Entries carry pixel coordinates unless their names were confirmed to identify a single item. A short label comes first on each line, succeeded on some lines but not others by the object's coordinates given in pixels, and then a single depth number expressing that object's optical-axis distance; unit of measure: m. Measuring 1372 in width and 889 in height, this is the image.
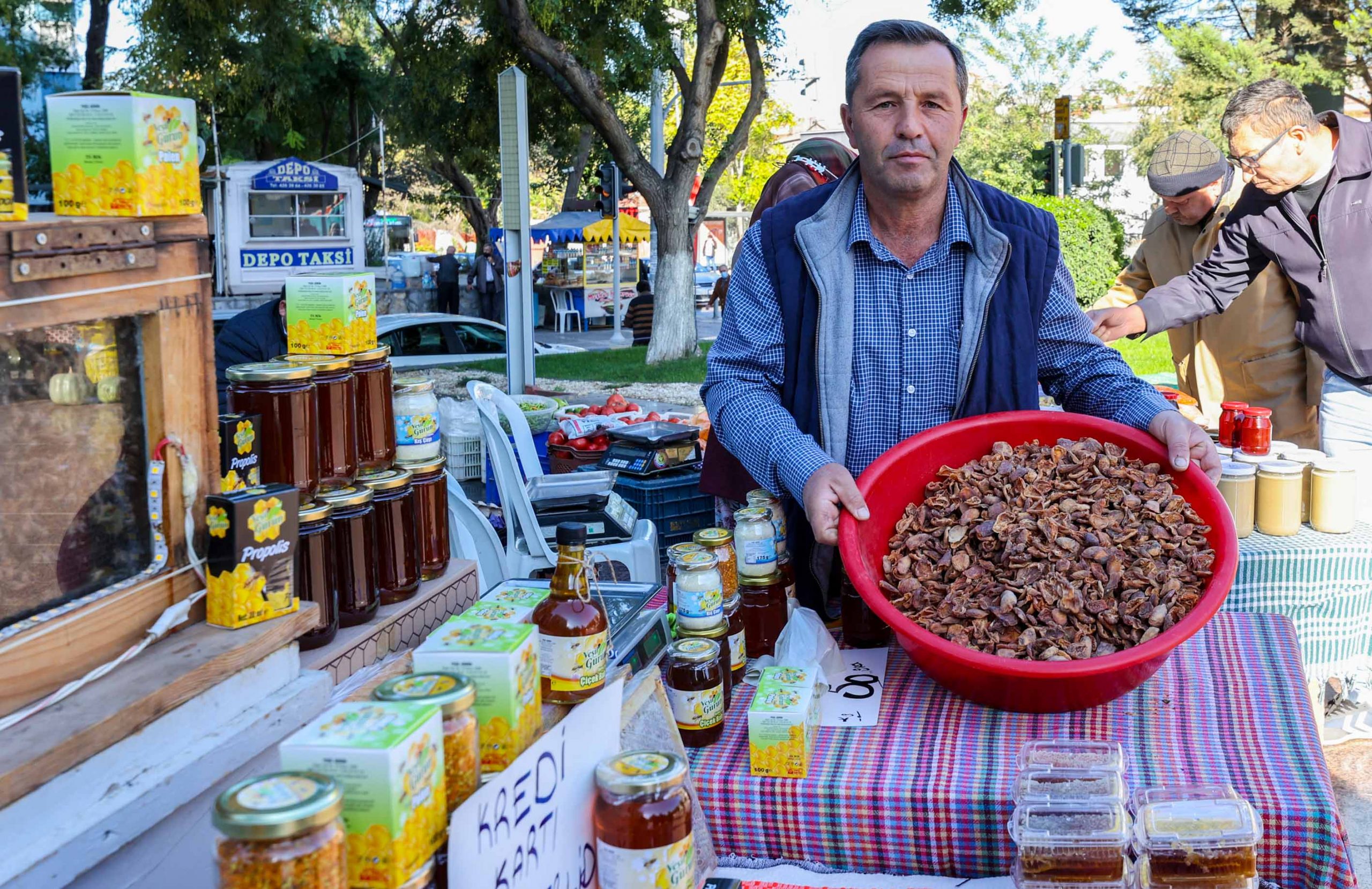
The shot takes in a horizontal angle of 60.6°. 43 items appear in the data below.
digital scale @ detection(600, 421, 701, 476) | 5.17
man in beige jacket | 5.33
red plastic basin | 2.01
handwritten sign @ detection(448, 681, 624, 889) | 1.33
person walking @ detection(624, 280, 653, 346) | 21.52
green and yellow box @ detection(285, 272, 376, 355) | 2.25
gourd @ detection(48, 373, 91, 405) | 1.65
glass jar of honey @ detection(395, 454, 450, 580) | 2.42
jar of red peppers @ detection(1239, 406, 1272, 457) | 3.93
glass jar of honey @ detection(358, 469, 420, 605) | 2.26
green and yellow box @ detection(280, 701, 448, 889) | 1.22
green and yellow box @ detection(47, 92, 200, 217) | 1.73
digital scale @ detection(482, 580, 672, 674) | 2.23
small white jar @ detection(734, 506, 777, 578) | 2.41
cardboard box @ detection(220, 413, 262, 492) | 1.94
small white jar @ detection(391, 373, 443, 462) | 2.44
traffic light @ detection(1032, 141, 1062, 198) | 14.36
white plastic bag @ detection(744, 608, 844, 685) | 2.36
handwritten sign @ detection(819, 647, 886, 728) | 2.23
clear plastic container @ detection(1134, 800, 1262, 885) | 1.73
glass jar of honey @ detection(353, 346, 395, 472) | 2.30
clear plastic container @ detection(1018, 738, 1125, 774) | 1.91
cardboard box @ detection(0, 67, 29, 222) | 1.61
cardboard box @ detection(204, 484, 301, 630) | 1.81
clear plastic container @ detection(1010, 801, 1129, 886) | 1.74
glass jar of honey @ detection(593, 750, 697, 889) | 1.49
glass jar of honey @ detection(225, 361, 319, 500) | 2.04
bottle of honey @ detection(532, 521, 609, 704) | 1.73
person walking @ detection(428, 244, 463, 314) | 25.00
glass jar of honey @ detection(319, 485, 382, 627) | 2.13
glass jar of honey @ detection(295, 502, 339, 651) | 2.03
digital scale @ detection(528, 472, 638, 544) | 4.67
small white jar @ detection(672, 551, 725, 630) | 2.15
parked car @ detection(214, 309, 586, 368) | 15.52
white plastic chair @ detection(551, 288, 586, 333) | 26.22
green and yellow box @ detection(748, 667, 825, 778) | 1.99
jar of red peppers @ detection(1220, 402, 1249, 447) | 4.03
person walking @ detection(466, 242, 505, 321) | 25.19
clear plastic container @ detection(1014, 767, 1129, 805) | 1.82
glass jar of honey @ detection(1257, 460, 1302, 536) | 3.81
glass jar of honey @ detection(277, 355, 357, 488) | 2.16
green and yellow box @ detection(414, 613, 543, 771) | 1.49
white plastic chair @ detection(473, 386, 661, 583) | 4.64
